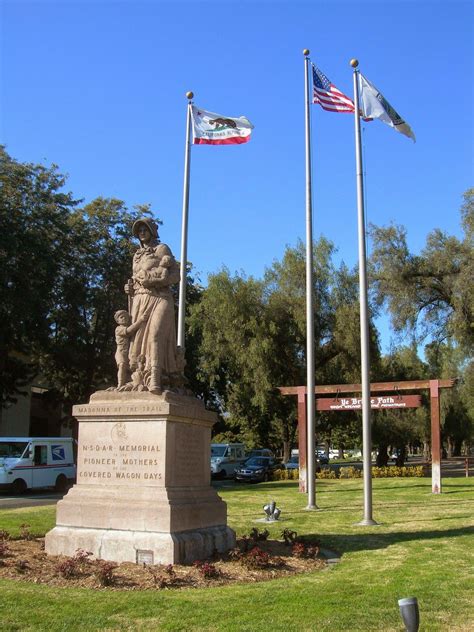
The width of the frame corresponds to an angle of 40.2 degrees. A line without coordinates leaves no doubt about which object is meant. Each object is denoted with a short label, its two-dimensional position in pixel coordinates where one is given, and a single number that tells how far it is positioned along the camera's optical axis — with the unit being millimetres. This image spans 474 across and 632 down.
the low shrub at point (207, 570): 8125
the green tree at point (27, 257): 30281
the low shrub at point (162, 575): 7684
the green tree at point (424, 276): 29205
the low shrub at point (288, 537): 10914
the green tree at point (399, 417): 37625
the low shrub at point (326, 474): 32250
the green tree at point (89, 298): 36156
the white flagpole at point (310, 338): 17188
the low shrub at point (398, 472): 32197
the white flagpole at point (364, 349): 14359
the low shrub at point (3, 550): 9259
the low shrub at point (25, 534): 11075
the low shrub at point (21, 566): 8328
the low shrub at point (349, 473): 32125
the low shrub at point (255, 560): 8820
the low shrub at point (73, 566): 8031
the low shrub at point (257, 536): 10845
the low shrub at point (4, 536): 10741
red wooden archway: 22844
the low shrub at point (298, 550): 9836
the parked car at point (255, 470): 33375
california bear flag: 18656
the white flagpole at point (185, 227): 16344
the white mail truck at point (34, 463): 25906
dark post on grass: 4129
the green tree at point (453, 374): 31469
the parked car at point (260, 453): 42078
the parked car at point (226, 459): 36812
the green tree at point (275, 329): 35906
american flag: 17375
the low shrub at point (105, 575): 7664
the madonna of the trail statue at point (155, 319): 10281
